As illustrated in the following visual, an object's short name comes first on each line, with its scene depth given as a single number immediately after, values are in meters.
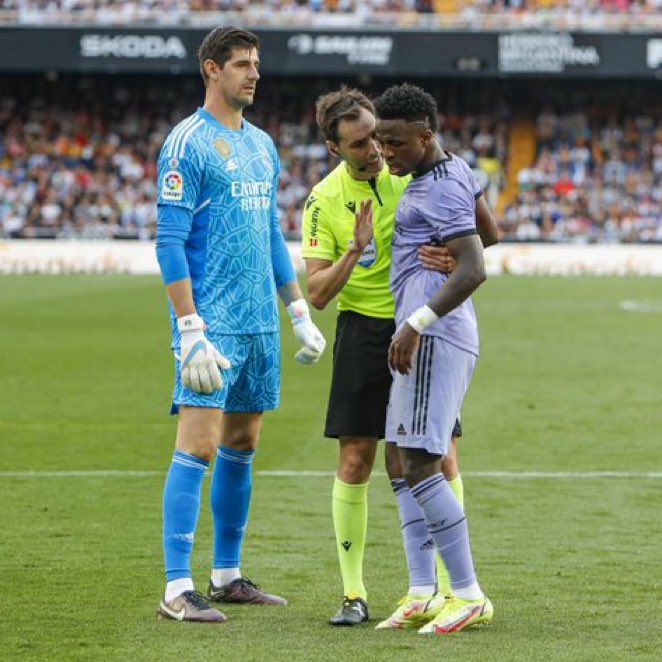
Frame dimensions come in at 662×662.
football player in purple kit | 12.23
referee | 13.27
